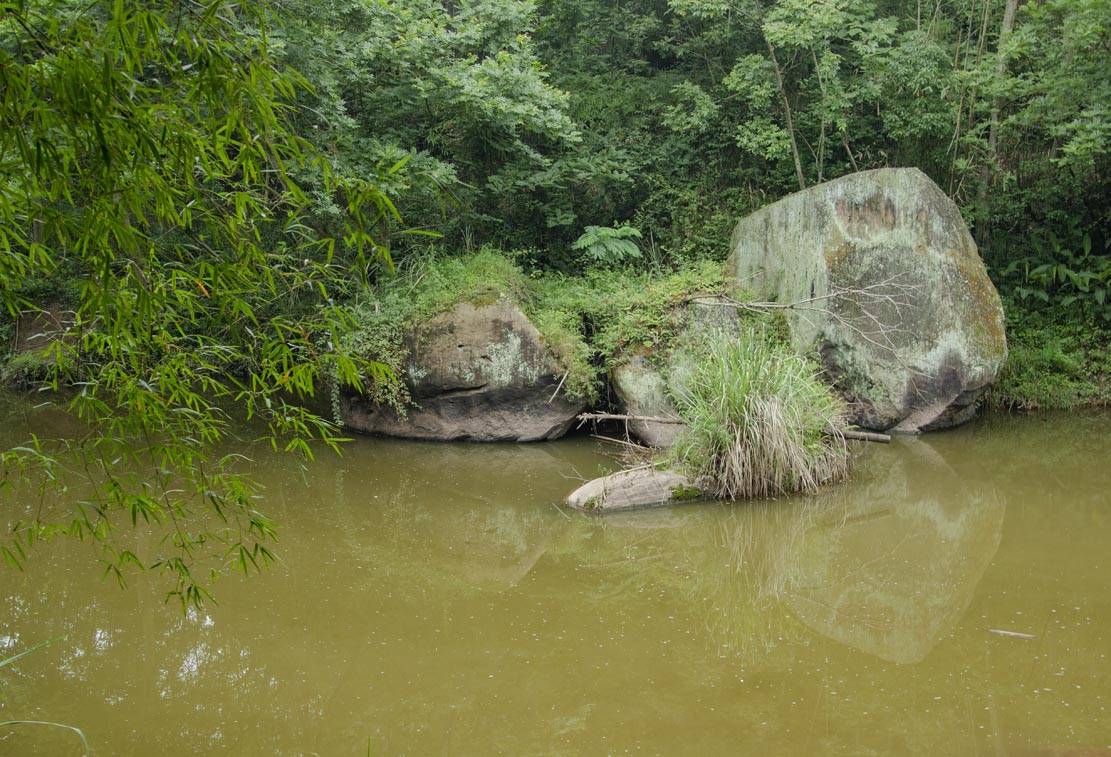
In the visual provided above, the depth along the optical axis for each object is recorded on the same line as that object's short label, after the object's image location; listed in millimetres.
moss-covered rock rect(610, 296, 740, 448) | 7941
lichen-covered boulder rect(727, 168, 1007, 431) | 8398
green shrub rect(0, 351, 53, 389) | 9484
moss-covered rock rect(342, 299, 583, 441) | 8305
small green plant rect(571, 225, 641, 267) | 9844
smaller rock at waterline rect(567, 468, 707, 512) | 6473
